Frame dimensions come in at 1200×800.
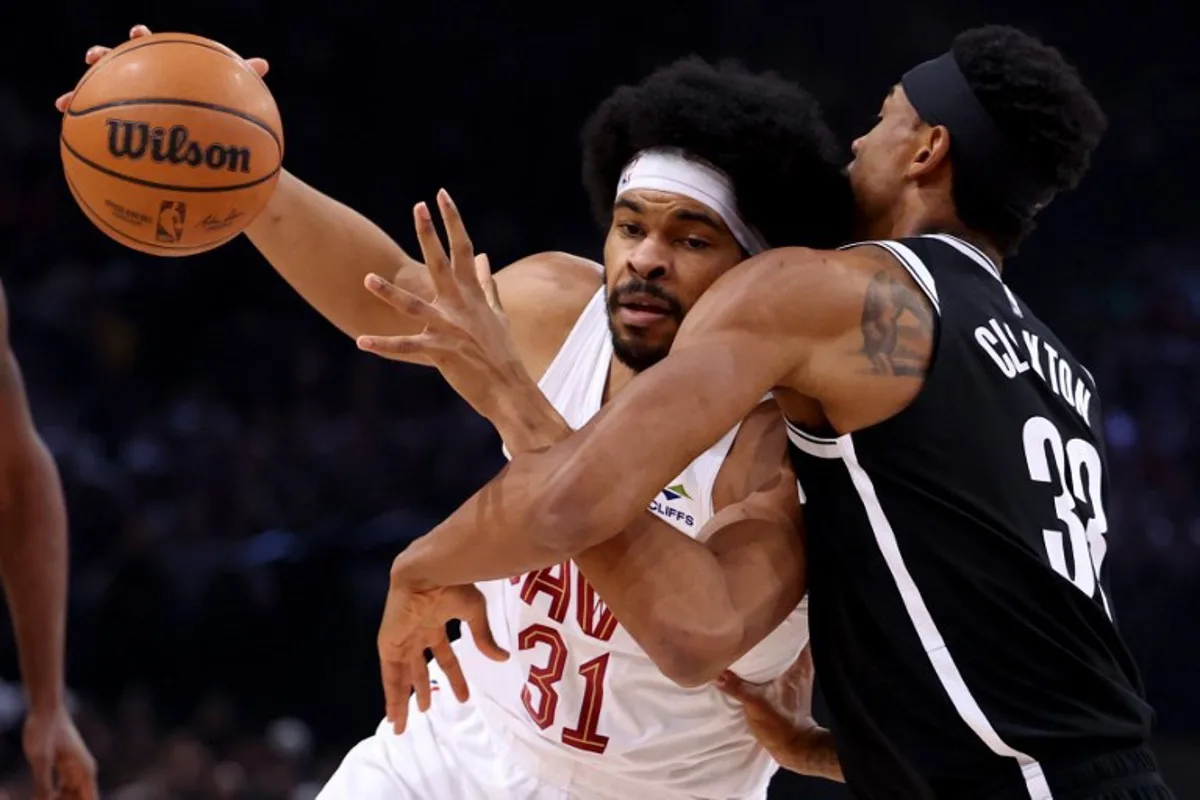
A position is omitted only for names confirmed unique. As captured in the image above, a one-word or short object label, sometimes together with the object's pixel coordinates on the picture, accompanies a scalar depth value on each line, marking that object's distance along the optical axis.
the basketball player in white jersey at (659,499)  6.51
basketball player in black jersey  5.36
